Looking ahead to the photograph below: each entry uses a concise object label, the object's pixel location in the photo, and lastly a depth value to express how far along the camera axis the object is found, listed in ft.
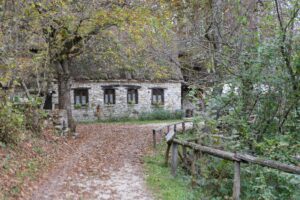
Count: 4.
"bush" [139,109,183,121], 75.10
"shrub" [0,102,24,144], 25.50
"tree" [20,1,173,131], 33.71
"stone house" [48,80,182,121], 73.10
